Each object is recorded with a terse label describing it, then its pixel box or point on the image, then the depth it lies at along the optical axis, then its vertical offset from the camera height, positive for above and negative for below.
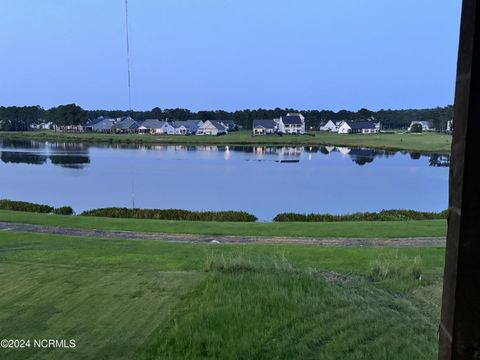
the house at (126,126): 150.38 -1.95
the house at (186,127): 142.38 -2.13
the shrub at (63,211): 26.58 -5.10
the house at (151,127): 143.62 -2.14
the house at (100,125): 155.88 -1.70
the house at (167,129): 142.50 -2.72
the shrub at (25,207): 26.75 -4.91
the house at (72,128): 155.70 -2.68
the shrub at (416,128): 141.38 -2.57
